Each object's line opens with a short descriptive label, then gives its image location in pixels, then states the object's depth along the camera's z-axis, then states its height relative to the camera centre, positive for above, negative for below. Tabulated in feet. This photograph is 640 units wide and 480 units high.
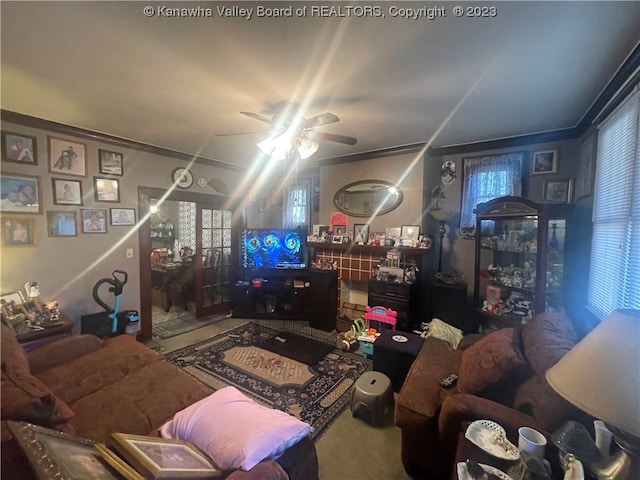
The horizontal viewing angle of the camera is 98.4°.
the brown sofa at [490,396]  4.24 -2.86
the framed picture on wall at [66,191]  9.13 +0.96
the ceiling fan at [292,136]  6.93 +2.42
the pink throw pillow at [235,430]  3.40 -2.79
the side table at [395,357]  7.72 -3.68
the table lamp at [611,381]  2.31 -1.36
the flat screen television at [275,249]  13.80 -1.21
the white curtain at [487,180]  10.00 +1.86
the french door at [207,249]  11.51 -1.32
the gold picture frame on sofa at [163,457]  2.94 -2.73
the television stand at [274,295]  13.75 -3.57
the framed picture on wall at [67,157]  9.02 +2.12
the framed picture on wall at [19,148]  8.18 +2.13
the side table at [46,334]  7.16 -3.13
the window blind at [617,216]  5.40 +0.37
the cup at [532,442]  3.34 -2.64
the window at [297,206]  15.28 +1.08
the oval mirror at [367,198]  11.81 +1.29
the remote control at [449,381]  5.80 -3.22
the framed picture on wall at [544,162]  9.44 +2.38
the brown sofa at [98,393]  3.69 -3.34
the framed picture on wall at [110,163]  10.11 +2.17
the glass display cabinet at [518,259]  8.26 -0.94
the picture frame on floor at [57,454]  2.57 -2.40
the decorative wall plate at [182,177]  12.24 +2.04
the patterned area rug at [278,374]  7.34 -4.74
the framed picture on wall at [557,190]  9.28 +1.39
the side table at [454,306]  10.18 -2.90
